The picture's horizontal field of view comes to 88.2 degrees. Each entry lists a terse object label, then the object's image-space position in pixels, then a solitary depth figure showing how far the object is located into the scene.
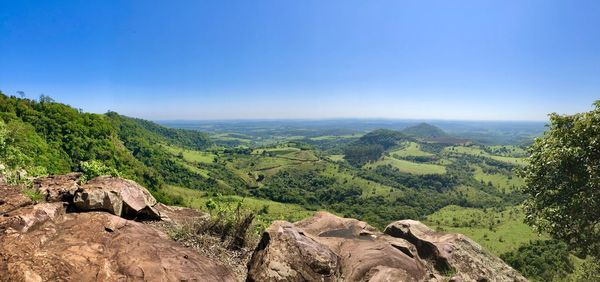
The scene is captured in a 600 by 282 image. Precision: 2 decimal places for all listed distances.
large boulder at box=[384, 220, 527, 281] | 14.11
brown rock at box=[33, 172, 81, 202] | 13.36
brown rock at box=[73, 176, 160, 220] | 12.74
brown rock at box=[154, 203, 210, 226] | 15.45
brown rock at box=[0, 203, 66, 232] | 9.96
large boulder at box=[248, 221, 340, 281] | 10.68
